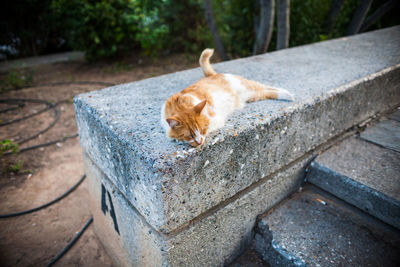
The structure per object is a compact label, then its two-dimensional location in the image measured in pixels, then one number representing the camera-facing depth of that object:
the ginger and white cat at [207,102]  1.14
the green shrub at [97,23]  5.01
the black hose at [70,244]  1.91
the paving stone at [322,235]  1.32
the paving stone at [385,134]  1.82
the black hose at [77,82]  4.93
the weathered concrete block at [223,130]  1.11
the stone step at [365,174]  1.43
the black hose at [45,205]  2.28
